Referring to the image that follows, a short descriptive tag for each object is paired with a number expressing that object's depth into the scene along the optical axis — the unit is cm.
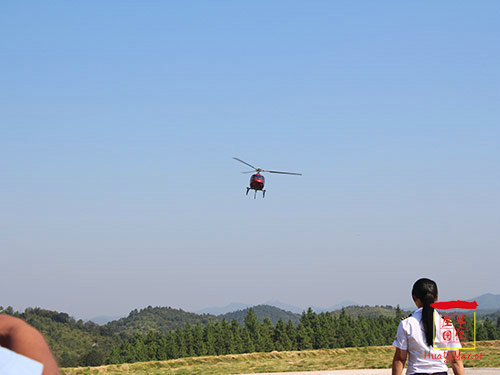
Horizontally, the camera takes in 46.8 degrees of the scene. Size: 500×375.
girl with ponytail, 581
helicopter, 3384
